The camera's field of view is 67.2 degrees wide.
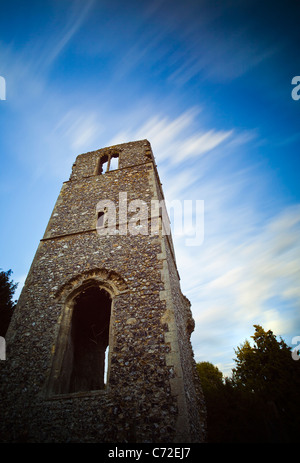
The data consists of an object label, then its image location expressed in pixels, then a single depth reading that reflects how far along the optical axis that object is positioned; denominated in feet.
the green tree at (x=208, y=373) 72.54
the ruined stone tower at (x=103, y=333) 13.61
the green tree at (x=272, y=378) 12.73
